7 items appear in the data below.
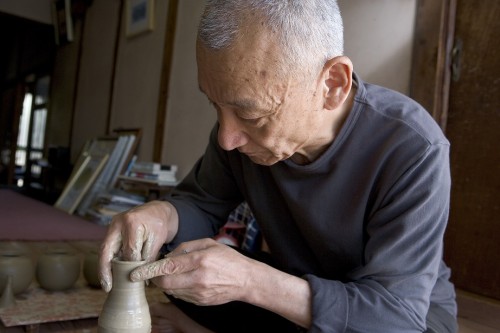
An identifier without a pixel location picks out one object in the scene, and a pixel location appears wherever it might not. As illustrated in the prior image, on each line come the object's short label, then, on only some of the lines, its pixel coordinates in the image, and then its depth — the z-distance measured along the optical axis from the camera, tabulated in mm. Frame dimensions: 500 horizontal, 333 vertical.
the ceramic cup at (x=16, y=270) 1773
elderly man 1015
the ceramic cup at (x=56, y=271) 1920
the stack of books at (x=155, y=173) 3764
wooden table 1741
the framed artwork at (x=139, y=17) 4668
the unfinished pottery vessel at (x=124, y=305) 1069
